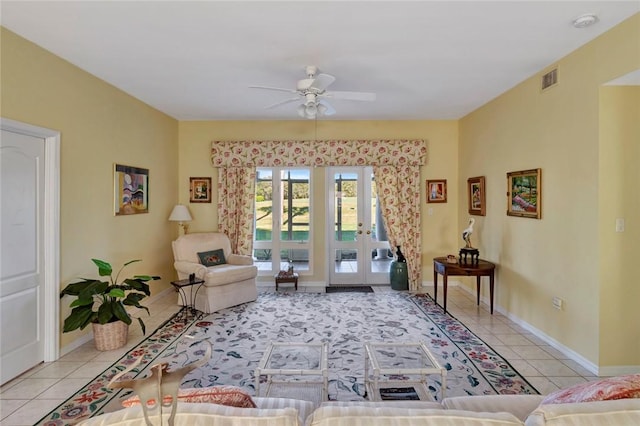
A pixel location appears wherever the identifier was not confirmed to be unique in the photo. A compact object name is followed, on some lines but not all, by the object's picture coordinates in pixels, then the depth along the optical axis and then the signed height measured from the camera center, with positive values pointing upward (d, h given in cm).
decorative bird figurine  427 -30
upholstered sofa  93 -59
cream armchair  429 -82
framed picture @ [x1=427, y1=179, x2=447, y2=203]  556 +34
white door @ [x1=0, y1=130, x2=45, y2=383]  262 -36
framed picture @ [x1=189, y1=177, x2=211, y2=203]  555 +36
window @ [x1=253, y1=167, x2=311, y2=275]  563 -12
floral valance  541 +96
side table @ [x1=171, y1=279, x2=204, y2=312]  437 -115
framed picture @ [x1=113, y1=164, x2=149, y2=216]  391 +26
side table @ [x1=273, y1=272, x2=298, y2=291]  528 -109
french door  569 -26
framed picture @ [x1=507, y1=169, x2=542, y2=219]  346 +20
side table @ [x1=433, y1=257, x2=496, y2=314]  403 -72
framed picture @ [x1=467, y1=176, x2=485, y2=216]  469 +24
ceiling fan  299 +114
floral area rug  253 -134
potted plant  299 -93
